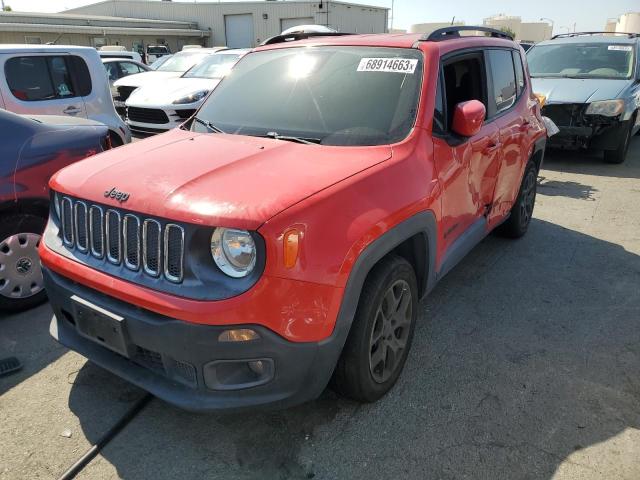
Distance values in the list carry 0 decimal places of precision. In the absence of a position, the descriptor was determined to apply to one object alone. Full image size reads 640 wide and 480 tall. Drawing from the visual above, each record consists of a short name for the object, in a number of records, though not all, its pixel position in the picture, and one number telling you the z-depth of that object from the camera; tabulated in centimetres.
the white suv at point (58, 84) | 605
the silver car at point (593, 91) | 787
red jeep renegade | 205
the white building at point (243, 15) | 4859
